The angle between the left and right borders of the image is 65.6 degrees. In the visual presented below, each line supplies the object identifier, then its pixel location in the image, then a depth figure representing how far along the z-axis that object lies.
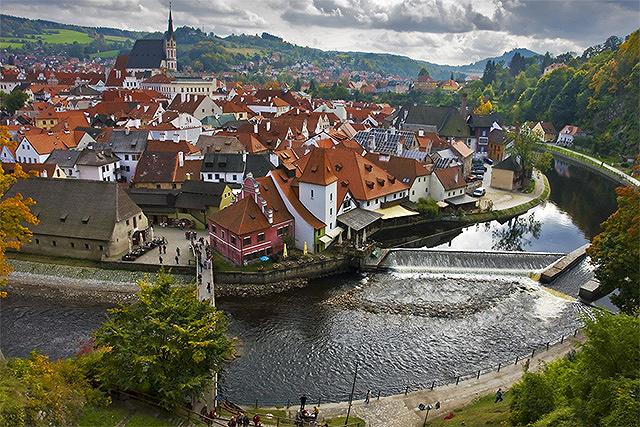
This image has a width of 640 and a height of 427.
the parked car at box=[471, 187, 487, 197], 61.72
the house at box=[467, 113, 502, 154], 89.56
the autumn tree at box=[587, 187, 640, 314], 30.59
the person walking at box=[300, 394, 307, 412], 24.07
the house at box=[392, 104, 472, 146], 90.25
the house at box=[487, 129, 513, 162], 84.50
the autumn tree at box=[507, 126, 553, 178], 68.50
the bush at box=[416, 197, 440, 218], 53.53
